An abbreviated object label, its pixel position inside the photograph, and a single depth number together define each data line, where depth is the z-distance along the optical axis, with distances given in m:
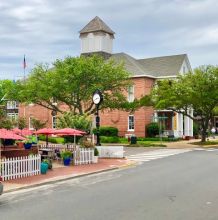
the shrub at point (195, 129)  42.80
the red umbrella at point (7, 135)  11.55
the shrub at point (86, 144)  17.52
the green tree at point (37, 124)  32.18
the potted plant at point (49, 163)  14.30
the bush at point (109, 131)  36.87
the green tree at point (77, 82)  27.06
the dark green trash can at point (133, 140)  29.17
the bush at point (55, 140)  29.57
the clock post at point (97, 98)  18.66
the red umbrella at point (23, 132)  16.73
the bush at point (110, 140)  32.77
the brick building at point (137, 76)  37.12
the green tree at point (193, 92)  28.92
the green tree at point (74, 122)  18.69
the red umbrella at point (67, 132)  16.21
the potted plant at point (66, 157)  16.19
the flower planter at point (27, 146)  16.77
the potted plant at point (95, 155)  17.40
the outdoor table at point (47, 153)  16.28
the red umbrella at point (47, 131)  16.93
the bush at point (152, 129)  36.26
